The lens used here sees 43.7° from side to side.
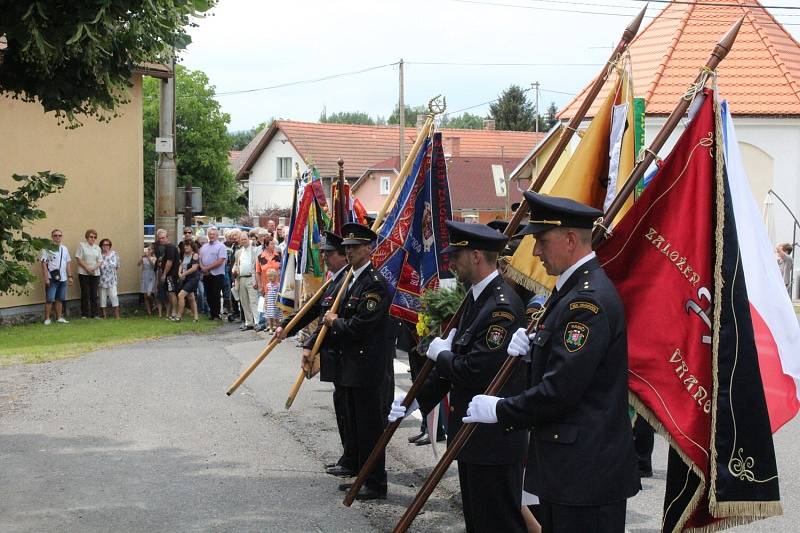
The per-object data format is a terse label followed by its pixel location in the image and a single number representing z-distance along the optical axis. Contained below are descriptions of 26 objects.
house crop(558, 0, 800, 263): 28.22
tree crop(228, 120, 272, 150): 124.61
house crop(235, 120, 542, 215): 61.50
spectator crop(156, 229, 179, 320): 19.98
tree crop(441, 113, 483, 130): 138.12
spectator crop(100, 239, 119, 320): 20.14
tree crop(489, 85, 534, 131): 89.19
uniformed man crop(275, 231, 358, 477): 7.81
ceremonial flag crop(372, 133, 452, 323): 7.77
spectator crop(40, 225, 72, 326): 18.81
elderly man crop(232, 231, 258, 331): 18.52
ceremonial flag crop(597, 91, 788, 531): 4.35
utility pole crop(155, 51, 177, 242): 20.75
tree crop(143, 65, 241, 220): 50.72
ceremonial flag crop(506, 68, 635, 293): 5.77
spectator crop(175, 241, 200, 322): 19.48
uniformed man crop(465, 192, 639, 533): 4.02
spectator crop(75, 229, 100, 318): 19.98
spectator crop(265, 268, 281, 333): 16.91
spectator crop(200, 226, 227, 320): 19.56
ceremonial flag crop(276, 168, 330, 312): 12.33
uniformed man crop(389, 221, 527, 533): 5.20
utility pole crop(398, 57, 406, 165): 44.34
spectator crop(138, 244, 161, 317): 20.94
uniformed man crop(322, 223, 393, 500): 7.38
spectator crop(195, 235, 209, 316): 21.22
